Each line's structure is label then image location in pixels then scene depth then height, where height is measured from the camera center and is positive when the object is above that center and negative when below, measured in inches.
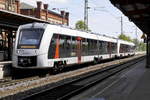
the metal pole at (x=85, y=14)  1471.9 +168.6
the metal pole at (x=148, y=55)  952.9 -16.8
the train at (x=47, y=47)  681.0 +5.5
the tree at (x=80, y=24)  2439.1 +198.0
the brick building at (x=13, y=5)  2012.8 +296.0
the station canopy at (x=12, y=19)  770.0 +80.8
